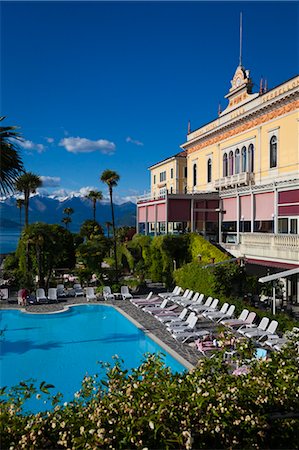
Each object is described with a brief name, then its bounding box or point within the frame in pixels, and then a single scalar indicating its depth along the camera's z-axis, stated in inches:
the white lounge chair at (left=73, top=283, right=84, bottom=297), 916.0
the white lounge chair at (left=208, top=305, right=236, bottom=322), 633.6
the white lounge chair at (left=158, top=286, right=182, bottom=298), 830.5
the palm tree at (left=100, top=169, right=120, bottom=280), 1108.0
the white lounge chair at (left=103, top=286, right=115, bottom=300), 866.8
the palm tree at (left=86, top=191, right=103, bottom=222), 2253.9
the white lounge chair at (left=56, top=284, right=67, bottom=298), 906.1
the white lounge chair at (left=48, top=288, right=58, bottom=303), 856.9
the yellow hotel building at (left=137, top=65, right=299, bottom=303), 818.2
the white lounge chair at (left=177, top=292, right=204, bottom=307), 743.1
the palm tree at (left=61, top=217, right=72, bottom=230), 2382.9
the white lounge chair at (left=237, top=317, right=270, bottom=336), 540.1
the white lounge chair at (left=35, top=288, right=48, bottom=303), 841.5
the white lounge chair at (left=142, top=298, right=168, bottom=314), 724.7
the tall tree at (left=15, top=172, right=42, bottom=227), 1635.1
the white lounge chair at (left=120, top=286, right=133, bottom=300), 879.1
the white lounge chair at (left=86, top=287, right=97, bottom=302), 854.5
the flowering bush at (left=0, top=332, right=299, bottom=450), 148.3
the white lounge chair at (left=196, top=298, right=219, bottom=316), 681.6
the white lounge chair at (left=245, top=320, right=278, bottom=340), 524.6
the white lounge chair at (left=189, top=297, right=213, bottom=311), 690.2
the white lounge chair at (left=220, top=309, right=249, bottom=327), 581.6
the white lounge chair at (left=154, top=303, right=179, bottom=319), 692.1
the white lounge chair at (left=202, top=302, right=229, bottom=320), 649.3
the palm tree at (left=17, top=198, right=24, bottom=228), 2111.5
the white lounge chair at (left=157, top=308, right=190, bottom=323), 640.4
